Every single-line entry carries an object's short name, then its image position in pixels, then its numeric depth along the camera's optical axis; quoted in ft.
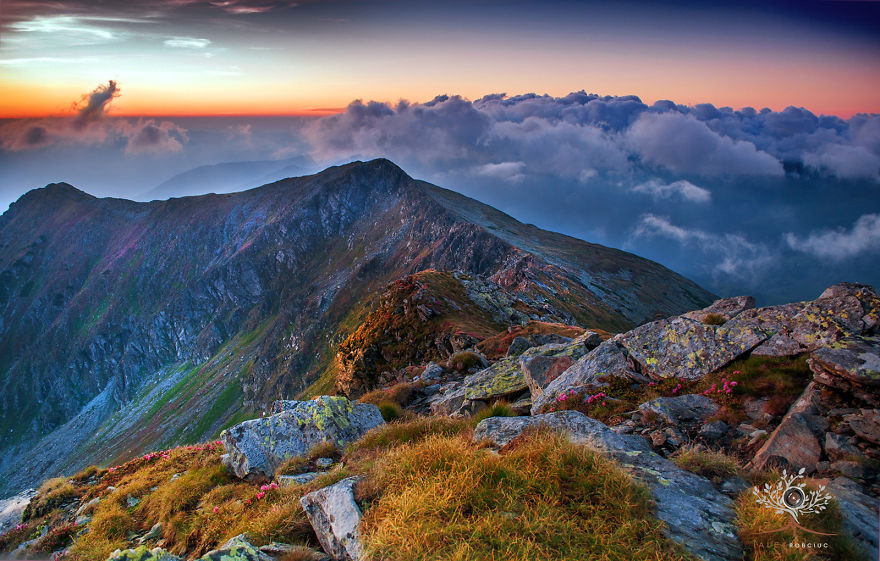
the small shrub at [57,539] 34.45
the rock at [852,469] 24.00
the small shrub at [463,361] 84.89
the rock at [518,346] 85.46
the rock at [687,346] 39.75
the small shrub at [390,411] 52.67
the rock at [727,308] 47.03
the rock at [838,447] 25.39
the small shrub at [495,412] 39.34
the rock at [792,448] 25.82
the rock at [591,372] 44.50
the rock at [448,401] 57.52
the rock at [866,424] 25.67
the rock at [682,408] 34.45
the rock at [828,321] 33.96
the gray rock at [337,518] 19.84
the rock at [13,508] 41.57
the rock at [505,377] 58.03
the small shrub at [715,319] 44.45
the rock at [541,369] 53.49
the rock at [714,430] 31.68
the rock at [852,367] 28.17
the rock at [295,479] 31.35
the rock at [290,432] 38.37
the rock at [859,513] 18.22
